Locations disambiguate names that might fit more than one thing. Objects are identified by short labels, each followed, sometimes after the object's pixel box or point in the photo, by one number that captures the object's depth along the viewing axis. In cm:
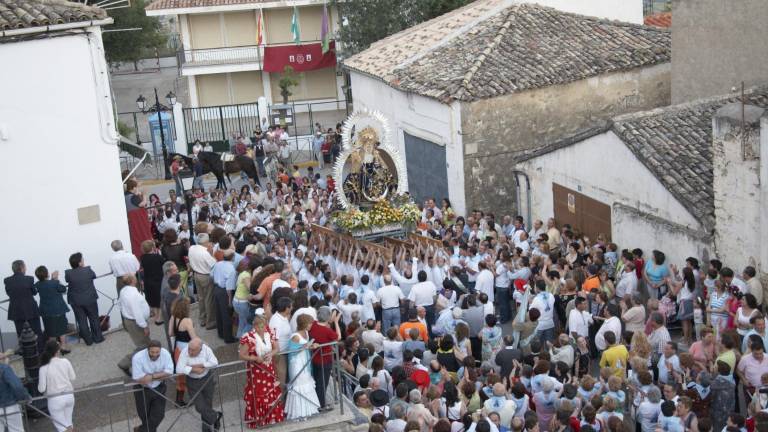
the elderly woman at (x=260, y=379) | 1248
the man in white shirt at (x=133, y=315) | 1495
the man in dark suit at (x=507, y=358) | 1406
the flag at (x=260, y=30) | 4584
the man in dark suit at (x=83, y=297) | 1583
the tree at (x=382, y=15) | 4016
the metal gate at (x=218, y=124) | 3828
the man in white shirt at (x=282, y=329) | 1295
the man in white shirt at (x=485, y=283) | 1764
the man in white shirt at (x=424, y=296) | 1669
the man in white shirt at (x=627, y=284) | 1709
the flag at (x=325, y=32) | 4305
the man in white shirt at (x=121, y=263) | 1636
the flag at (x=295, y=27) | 4472
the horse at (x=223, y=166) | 2972
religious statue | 2088
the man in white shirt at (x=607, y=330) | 1470
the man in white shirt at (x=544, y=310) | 1591
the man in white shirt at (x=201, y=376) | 1258
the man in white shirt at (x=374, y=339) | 1497
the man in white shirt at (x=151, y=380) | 1248
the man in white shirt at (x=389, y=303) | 1667
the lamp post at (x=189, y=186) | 1966
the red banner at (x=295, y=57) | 4653
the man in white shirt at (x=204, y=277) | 1662
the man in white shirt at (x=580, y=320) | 1534
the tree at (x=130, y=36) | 5044
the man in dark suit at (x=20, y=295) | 1540
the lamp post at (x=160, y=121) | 3284
